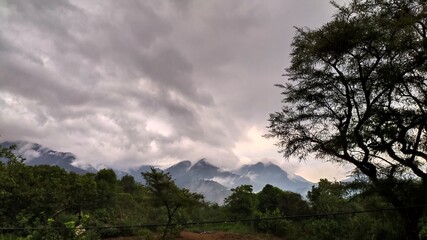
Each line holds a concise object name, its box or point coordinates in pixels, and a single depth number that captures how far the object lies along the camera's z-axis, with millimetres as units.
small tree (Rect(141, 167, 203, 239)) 21594
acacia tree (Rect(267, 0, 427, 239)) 10555
